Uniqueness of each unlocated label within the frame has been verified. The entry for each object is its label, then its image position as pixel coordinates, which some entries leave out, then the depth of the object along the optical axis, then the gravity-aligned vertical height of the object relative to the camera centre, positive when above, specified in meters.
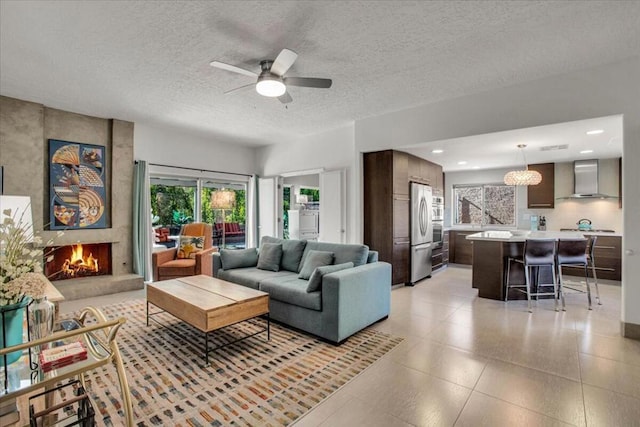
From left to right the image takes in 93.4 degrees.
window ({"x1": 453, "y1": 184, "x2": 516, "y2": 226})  7.05 +0.18
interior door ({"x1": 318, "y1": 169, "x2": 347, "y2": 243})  5.62 +0.11
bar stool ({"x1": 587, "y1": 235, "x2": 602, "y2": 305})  4.21 -0.57
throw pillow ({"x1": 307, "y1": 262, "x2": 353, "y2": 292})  3.00 -0.65
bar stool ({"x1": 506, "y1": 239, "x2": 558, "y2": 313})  4.02 -0.57
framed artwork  4.55 +0.45
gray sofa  2.89 -0.80
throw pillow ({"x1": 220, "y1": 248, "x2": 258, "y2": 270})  4.26 -0.65
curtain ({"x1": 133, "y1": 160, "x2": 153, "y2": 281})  5.23 -0.10
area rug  1.93 -1.28
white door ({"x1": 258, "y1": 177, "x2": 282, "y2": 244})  6.90 +0.14
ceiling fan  2.71 +1.29
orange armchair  4.72 -0.81
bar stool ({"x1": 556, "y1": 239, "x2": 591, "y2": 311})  4.03 -0.55
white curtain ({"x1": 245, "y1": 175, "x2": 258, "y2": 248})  7.21 +0.00
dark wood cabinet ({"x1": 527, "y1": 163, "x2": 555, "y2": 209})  6.31 +0.47
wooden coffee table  2.57 -0.82
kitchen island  4.35 -0.74
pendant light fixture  5.06 +0.58
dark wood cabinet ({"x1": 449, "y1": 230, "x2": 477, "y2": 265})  6.86 -0.84
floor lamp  5.87 +0.26
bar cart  1.17 -0.68
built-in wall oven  6.03 -0.15
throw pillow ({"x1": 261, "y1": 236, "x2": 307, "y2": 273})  4.15 -0.58
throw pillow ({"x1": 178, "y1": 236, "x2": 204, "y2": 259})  5.14 -0.56
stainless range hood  5.83 +0.62
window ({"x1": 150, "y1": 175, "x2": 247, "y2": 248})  5.91 +0.13
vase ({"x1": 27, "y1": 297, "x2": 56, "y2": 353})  1.51 -0.53
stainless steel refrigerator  5.25 -0.34
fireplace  4.74 -0.77
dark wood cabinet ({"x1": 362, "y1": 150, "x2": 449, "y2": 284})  4.91 +0.08
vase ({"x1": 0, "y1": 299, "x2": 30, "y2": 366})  1.34 -0.51
